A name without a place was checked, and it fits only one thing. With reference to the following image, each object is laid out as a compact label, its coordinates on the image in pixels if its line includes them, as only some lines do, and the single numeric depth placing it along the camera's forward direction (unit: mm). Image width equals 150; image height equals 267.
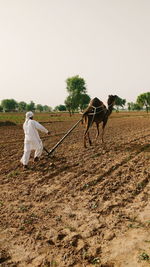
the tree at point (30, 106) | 166112
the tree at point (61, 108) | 143500
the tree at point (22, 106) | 171500
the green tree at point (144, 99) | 86569
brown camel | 10758
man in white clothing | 7703
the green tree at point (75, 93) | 57281
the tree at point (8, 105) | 142750
